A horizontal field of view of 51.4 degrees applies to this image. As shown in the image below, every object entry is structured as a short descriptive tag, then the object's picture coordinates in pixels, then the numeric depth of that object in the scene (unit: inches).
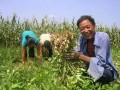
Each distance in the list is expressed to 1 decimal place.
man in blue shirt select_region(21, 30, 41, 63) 114.8
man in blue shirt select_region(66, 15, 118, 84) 62.0
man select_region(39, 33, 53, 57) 126.1
